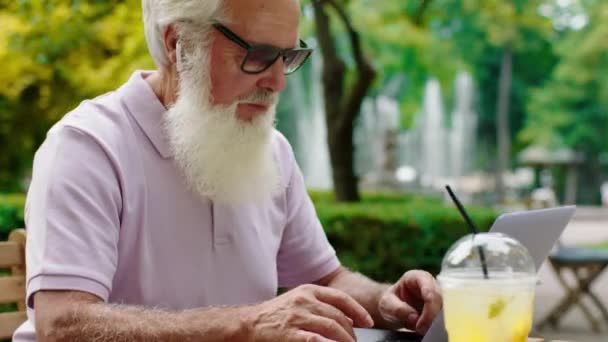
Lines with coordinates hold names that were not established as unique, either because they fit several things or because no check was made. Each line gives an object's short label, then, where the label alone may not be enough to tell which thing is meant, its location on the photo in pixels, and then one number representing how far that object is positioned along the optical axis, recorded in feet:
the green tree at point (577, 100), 91.15
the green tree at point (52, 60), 26.76
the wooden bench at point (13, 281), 7.36
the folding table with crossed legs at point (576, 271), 24.38
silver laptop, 5.13
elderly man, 5.69
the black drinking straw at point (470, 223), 4.51
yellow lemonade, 4.45
